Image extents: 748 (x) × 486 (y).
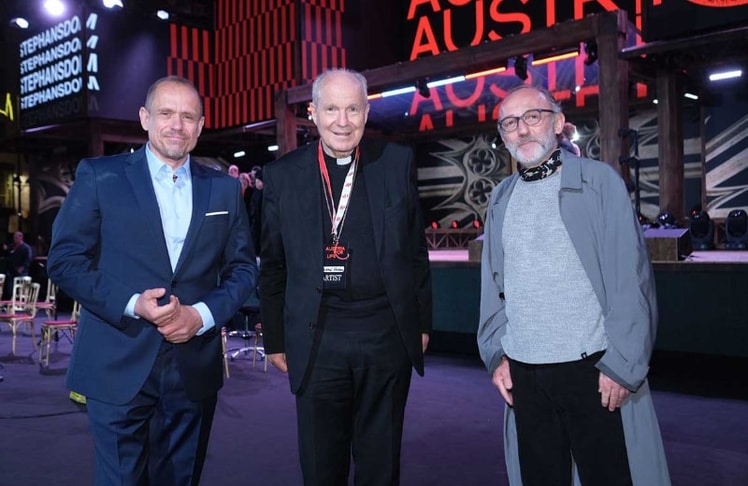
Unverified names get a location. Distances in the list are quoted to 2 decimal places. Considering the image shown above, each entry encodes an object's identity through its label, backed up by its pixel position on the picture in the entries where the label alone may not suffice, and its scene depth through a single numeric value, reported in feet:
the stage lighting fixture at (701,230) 31.01
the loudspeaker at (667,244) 17.80
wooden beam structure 21.93
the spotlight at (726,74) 30.81
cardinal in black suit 6.61
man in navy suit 6.19
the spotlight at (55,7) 36.94
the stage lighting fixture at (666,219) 23.92
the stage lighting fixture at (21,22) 40.09
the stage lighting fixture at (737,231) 30.68
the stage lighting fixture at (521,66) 24.76
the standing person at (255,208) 23.16
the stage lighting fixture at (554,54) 24.16
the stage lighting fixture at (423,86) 28.32
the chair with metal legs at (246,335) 22.70
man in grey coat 6.19
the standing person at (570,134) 13.59
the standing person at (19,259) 39.86
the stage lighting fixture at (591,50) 23.11
